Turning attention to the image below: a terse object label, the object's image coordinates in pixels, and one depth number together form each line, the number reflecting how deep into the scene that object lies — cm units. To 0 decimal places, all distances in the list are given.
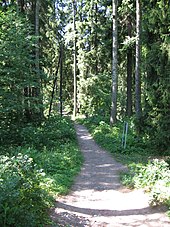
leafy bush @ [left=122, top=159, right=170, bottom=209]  651
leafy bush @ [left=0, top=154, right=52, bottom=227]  438
